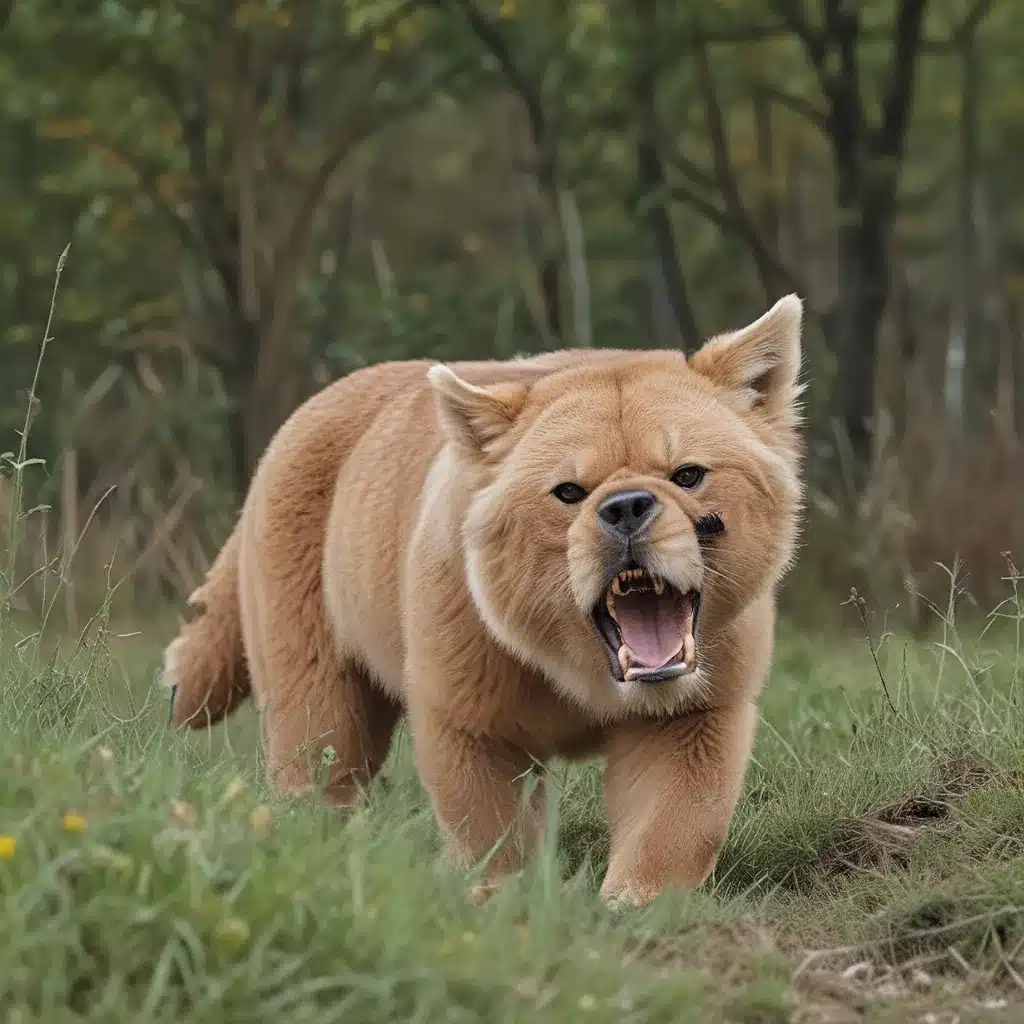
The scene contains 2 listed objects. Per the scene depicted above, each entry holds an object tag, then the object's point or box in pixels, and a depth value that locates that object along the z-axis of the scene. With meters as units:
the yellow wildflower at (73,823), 6.40
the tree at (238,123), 25.80
